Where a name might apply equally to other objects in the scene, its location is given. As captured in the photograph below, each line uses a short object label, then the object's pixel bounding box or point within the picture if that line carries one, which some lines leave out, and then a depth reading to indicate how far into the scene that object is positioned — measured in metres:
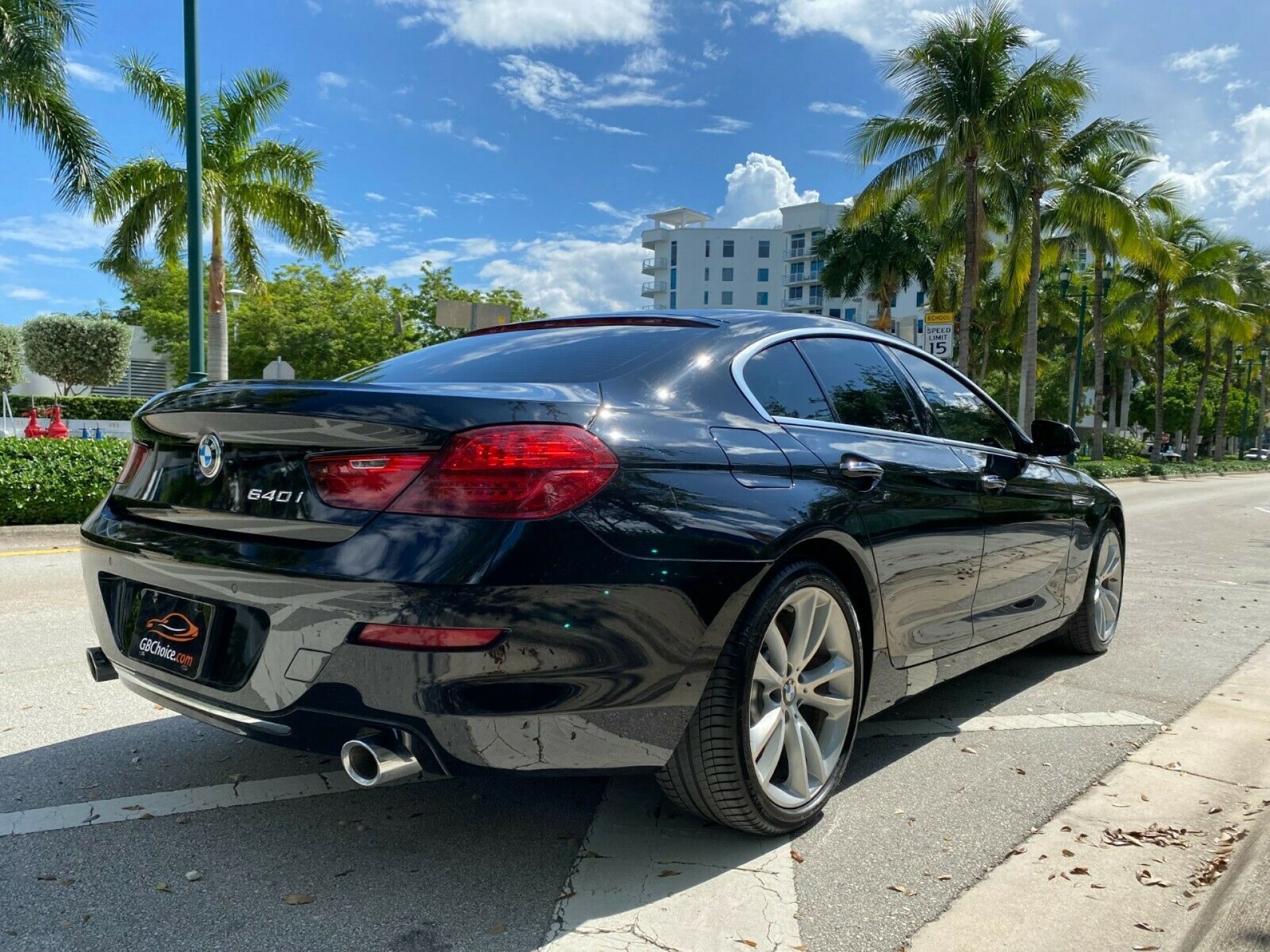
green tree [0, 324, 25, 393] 38.88
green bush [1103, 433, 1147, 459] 49.94
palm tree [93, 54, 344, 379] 19.41
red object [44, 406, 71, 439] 20.12
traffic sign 15.68
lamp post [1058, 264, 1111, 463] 29.94
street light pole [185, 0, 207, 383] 11.39
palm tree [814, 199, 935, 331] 46.97
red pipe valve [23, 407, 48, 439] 21.30
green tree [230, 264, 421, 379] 40.66
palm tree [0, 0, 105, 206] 17.58
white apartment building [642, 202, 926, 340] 92.62
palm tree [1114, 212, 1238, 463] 39.53
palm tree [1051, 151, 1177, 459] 25.86
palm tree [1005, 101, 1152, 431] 22.92
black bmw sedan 2.22
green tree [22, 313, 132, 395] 40.25
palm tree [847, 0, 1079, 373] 22.39
